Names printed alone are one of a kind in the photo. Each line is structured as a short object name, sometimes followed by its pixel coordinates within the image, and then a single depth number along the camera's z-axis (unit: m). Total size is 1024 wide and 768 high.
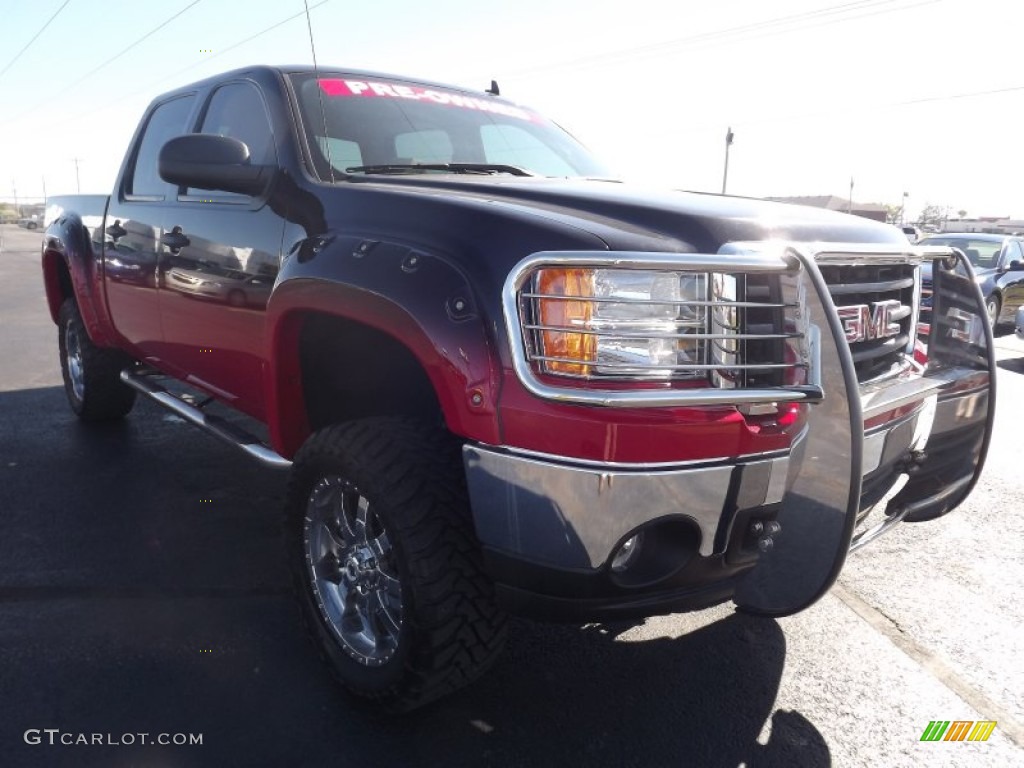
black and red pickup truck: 1.93
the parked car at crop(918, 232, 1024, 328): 11.74
